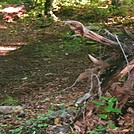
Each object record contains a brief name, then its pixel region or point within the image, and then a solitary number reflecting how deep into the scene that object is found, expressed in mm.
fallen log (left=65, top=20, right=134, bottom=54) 6328
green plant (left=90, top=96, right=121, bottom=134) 6001
